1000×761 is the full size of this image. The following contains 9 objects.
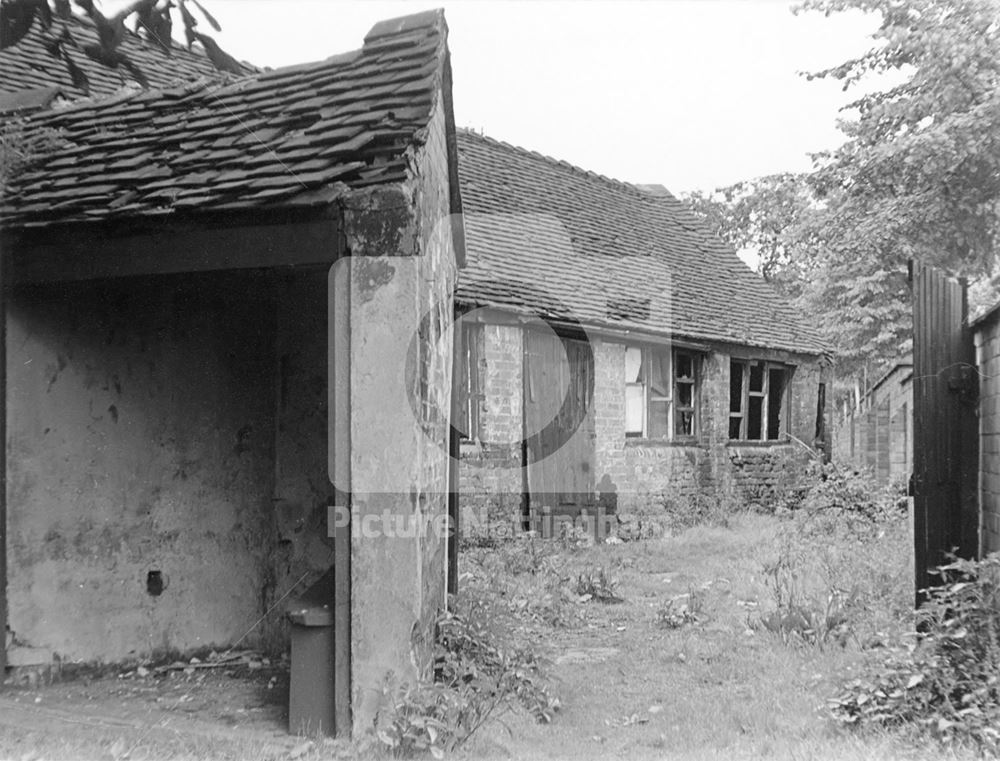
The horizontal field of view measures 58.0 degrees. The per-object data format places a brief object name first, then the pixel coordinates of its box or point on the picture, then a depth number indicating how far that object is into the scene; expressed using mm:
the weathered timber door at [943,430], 5535
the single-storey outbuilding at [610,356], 12570
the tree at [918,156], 13453
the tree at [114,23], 4121
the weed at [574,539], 12154
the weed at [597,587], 8852
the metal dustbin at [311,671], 4758
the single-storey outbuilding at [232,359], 4727
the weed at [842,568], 6742
